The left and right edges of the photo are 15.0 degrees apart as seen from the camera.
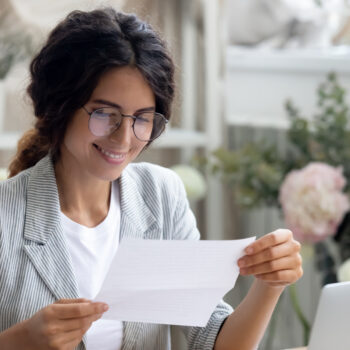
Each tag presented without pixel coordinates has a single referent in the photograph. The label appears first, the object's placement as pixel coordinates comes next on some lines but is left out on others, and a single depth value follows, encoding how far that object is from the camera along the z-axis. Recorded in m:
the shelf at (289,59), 3.28
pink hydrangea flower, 2.72
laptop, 1.88
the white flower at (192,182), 2.93
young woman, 1.96
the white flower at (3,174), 2.28
